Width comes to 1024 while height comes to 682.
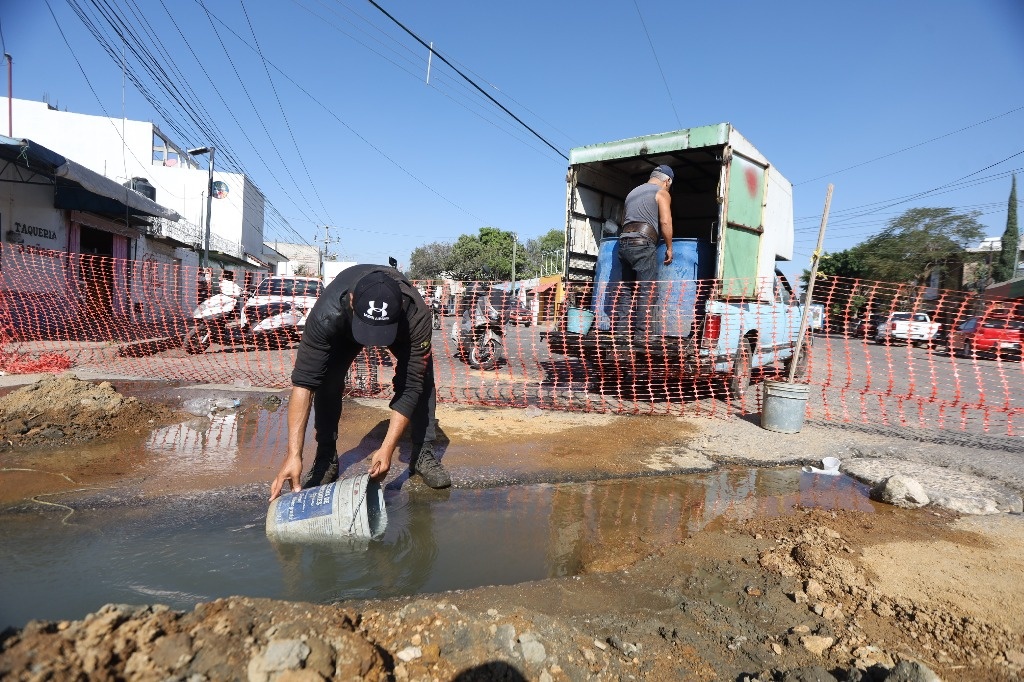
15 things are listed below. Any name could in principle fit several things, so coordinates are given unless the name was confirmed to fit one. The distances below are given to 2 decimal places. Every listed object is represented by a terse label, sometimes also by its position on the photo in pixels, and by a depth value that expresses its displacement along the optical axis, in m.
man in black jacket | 2.66
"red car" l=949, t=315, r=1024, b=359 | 6.31
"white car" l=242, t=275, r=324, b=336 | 10.08
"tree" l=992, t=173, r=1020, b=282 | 30.31
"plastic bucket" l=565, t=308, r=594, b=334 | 6.94
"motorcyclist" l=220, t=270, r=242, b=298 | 9.27
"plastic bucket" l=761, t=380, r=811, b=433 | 5.05
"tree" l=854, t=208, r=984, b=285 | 30.12
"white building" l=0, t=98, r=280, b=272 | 26.69
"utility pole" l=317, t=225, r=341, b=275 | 55.31
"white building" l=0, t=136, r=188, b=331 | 10.16
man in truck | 6.04
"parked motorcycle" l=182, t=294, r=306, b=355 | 9.97
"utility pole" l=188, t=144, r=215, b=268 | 18.58
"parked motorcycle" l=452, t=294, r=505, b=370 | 8.90
